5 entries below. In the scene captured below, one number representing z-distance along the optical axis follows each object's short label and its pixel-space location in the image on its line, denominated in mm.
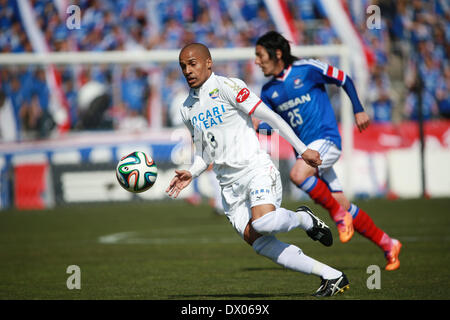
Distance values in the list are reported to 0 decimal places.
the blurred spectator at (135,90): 19484
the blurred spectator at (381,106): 21609
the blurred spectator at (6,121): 18156
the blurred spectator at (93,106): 19250
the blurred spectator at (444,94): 22094
